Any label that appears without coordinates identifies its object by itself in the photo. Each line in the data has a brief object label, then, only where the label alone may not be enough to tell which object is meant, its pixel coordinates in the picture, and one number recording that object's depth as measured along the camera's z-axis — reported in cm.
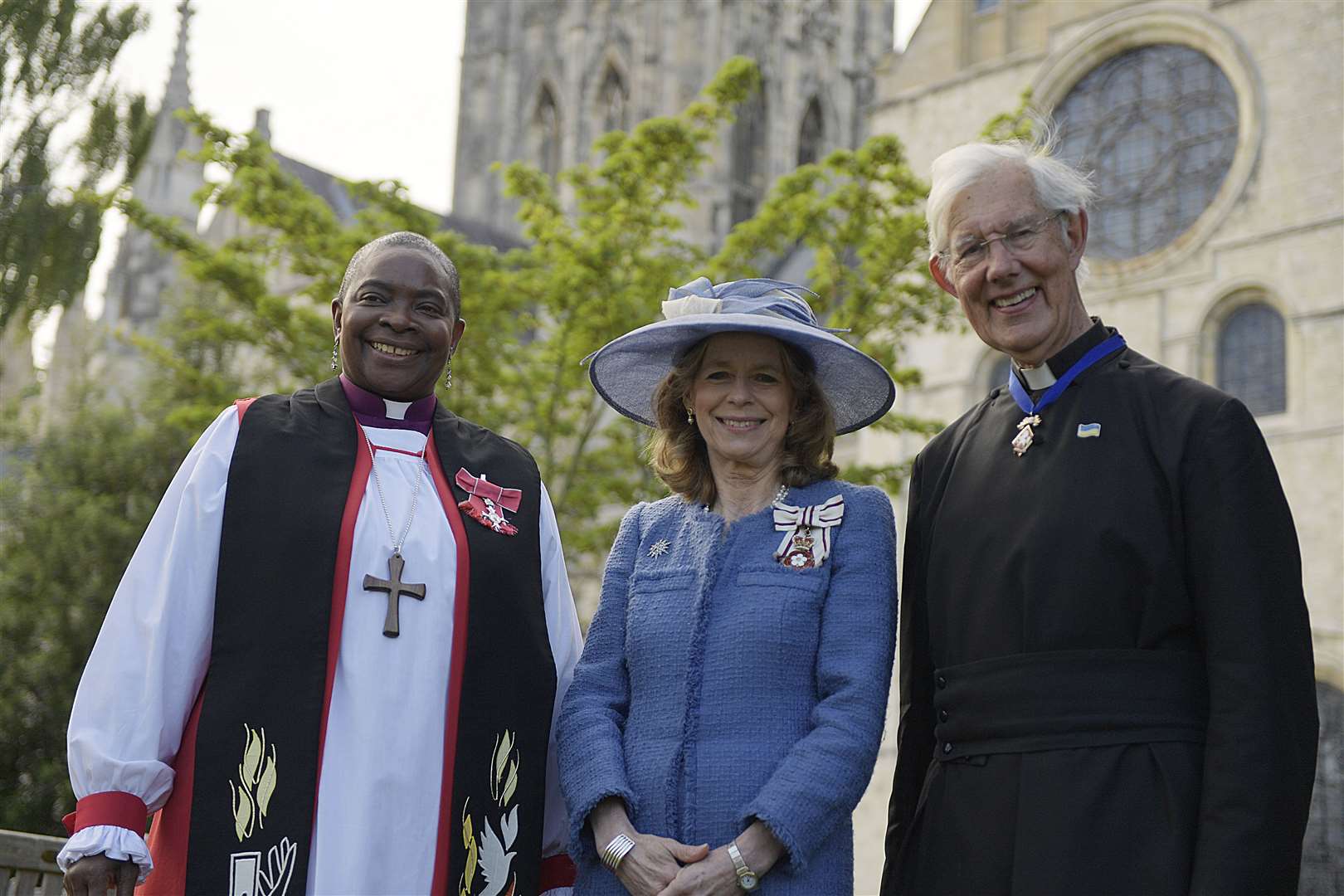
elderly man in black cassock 280
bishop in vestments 310
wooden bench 488
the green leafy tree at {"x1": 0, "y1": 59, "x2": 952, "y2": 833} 1334
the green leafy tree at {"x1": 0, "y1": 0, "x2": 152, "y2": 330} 1410
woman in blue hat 306
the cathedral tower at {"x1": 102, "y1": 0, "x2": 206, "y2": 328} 3881
